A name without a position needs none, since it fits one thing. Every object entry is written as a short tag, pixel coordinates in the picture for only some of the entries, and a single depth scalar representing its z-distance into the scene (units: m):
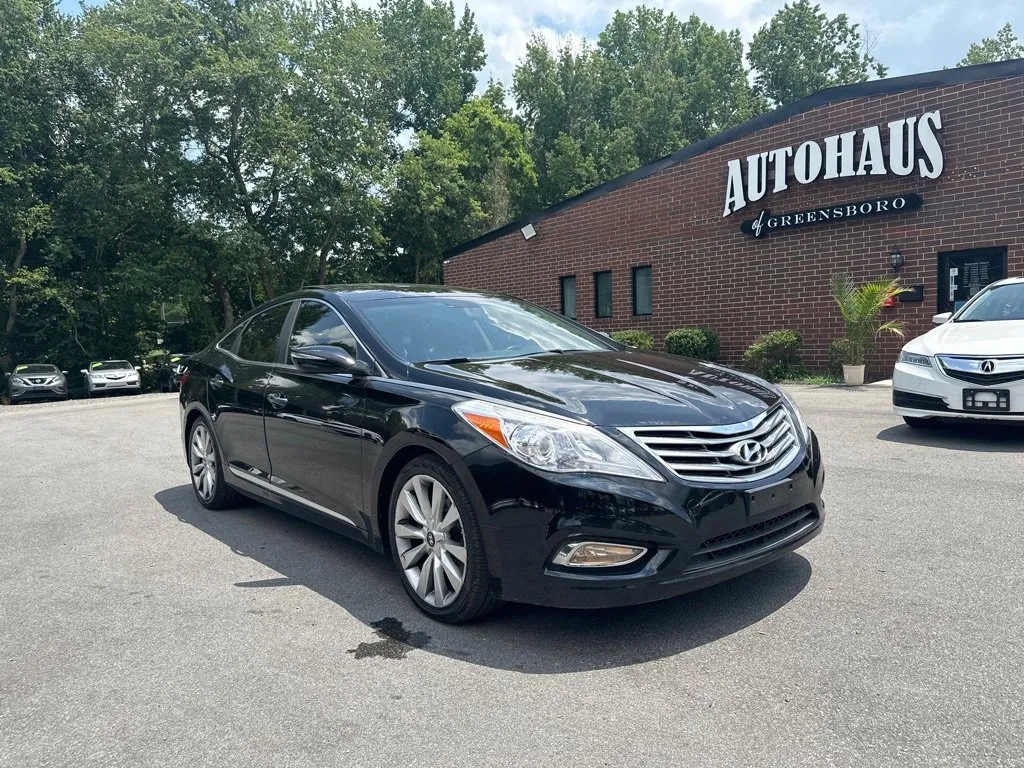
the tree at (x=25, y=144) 29.41
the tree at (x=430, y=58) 51.72
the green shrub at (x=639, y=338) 18.22
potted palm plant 13.05
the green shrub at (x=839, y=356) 13.62
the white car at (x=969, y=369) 6.80
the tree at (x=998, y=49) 50.91
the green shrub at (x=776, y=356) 15.28
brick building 13.42
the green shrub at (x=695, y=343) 16.69
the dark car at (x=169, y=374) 27.58
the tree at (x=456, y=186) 37.78
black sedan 3.01
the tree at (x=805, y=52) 53.44
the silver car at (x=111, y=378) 26.47
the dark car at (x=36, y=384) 25.62
